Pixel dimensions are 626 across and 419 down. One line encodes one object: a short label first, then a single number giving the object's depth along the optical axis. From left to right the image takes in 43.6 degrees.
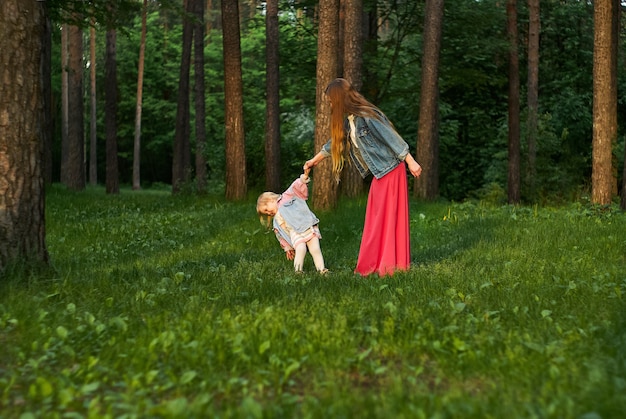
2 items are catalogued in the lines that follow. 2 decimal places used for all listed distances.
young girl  9.04
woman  8.97
